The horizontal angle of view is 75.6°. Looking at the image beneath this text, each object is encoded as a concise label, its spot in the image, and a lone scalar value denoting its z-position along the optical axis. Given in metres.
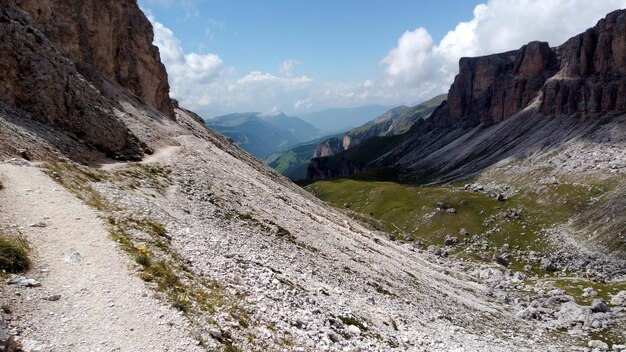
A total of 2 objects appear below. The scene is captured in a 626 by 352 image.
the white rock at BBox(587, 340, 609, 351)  42.69
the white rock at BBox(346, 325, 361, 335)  25.23
